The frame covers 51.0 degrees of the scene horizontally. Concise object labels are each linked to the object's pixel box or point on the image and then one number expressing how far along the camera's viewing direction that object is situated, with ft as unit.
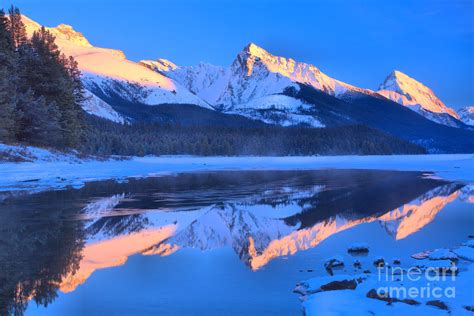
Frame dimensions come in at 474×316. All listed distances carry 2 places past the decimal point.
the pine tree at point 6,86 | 132.77
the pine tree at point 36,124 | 152.97
